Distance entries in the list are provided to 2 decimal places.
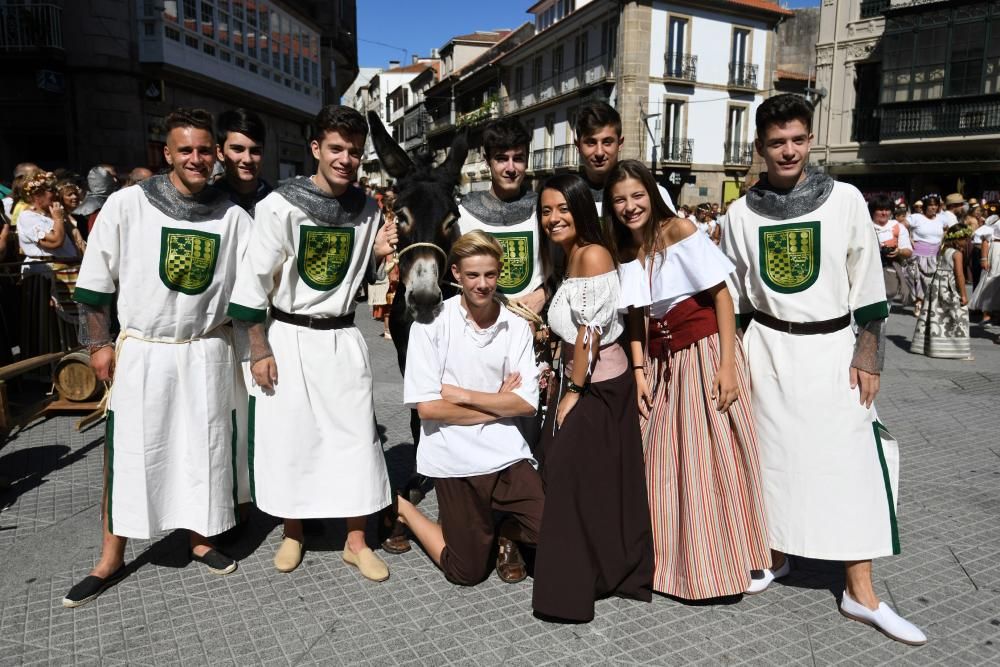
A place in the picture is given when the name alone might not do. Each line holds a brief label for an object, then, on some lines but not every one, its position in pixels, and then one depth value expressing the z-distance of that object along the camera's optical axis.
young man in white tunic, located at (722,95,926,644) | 2.94
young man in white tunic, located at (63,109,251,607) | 3.15
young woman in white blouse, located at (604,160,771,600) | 3.02
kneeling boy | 3.29
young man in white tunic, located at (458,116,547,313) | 3.68
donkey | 3.25
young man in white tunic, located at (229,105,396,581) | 3.22
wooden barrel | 5.99
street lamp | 31.12
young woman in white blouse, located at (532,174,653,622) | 2.97
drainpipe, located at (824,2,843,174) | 27.02
